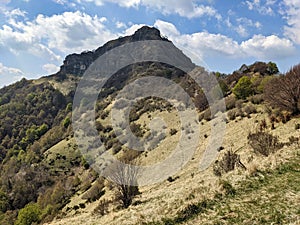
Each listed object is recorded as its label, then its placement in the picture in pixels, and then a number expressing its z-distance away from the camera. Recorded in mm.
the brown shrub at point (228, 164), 16375
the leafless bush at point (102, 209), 18219
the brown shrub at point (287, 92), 26984
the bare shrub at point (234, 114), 35938
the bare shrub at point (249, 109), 34584
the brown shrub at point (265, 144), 16844
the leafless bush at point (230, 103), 43469
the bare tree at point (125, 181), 20016
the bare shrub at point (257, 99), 38731
